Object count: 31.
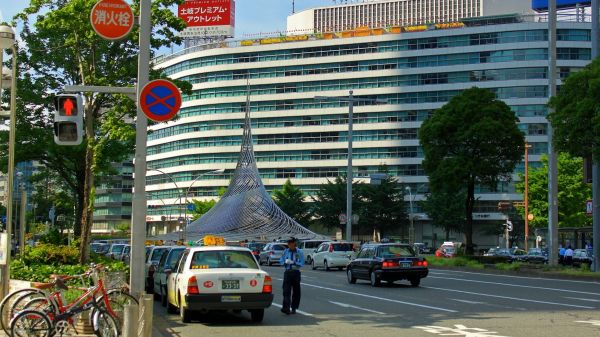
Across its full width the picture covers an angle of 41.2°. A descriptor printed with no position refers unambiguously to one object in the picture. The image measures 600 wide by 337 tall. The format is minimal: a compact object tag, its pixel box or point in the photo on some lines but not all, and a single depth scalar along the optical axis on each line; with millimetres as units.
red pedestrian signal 11844
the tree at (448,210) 85000
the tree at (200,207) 103875
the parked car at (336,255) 41531
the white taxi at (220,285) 15188
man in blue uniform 17344
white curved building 93000
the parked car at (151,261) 23786
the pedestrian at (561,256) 49909
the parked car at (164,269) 19625
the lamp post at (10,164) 14453
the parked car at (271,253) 50441
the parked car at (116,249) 40219
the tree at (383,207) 85625
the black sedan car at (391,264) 26734
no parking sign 11680
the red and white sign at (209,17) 108000
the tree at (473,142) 42000
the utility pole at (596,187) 34406
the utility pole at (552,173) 34844
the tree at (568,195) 70500
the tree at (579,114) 29859
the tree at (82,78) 21125
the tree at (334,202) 88125
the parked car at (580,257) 48188
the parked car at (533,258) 49269
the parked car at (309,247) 49812
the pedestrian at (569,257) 48875
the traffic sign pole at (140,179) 11539
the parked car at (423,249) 82769
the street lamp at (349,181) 50250
